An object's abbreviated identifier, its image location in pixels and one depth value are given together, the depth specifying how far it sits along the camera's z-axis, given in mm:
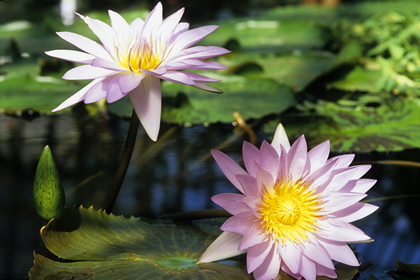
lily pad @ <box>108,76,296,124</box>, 2199
